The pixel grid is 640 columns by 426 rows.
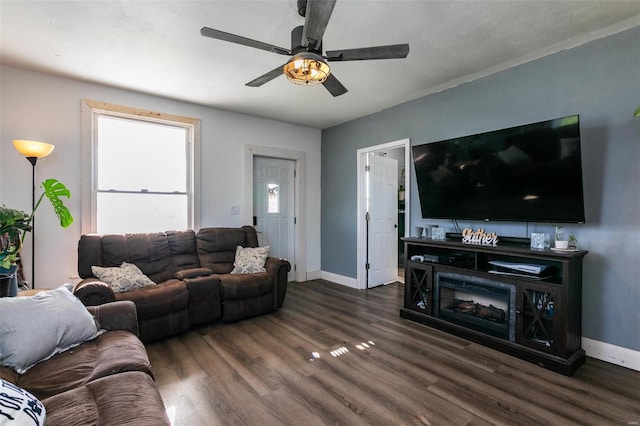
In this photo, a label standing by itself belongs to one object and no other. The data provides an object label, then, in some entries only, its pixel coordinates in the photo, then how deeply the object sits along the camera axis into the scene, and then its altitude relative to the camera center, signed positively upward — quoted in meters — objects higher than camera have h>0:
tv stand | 2.30 -0.78
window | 3.45 +0.55
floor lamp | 2.70 +0.57
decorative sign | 2.88 -0.25
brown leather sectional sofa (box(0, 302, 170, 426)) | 1.16 -0.79
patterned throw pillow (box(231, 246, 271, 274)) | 3.61 -0.58
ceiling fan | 1.75 +1.02
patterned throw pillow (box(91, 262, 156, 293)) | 2.80 -0.62
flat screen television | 2.38 +0.35
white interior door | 4.64 -0.11
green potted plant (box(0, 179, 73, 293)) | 1.80 -0.08
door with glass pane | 4.75 +0.15
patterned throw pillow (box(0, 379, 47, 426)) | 0.92 -0.64
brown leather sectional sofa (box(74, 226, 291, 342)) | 2.75 -0.70
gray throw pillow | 1.46 -0.61
